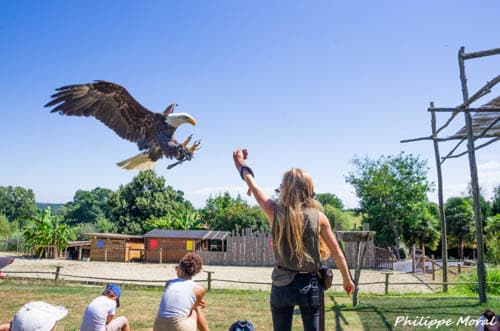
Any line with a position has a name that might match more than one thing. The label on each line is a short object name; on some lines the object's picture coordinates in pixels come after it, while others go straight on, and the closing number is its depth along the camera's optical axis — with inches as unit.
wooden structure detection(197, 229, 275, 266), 978.7
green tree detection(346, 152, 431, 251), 1174.3
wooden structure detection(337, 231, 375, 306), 303.0
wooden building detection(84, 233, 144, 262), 1076.5
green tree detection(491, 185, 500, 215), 1264.8
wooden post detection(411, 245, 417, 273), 708.7
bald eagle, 126.4
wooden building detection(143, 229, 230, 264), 1064.2
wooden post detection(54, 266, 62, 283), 522.5
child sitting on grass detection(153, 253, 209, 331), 123.3
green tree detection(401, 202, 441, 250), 1169.2
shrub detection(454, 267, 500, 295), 413.4
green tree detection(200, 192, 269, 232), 1357.0
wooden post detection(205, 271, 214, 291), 474.4
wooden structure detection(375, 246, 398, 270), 885.8
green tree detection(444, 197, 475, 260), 1221.1
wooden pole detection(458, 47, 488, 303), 323.3
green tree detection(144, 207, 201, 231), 1314.0
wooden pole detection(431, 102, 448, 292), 456.4
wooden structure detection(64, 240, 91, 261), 1159.0
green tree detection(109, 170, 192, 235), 1549.0
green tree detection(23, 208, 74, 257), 1133.1
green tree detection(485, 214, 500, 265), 592.6
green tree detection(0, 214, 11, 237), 1704.0
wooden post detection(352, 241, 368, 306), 323.6
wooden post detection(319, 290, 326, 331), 86.2
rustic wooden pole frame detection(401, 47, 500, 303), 299.2
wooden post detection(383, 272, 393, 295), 446.5
